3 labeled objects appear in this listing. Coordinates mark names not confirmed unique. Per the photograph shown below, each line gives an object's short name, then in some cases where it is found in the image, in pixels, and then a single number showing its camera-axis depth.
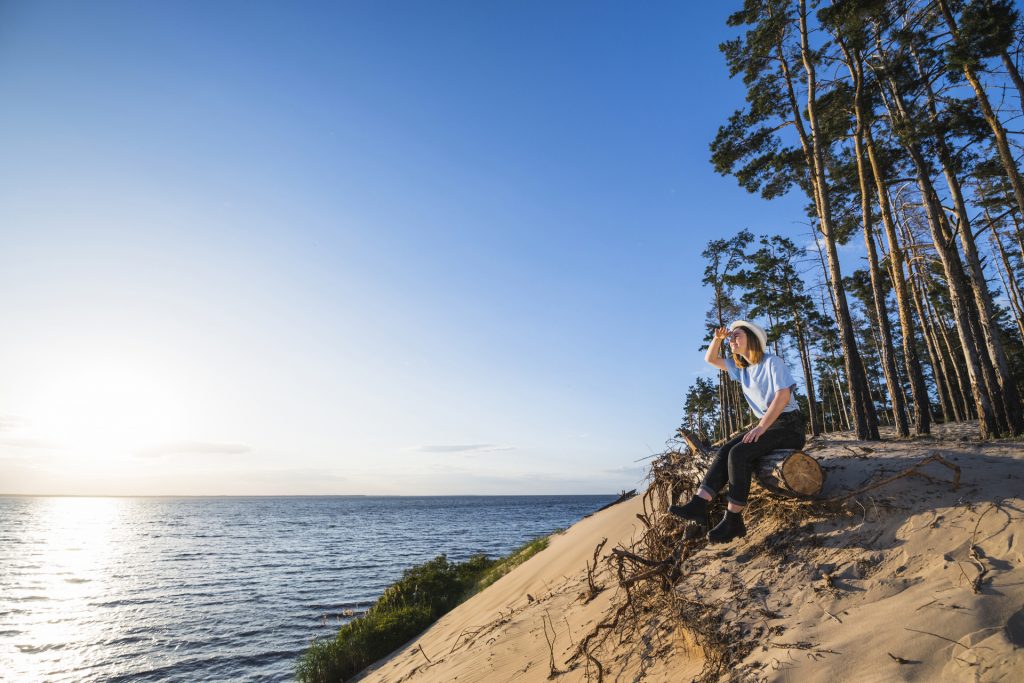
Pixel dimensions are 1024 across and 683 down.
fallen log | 3.96
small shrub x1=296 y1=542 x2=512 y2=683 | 9.06
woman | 4.12
